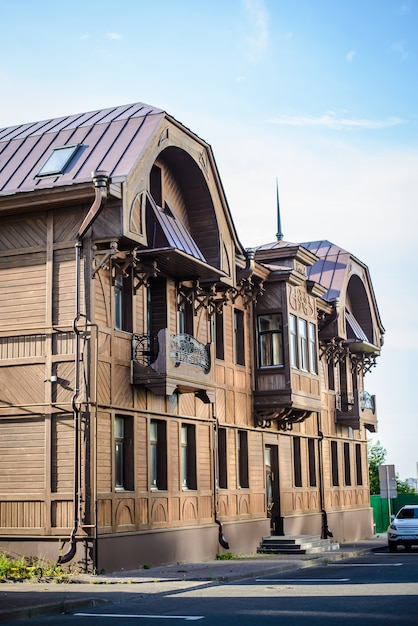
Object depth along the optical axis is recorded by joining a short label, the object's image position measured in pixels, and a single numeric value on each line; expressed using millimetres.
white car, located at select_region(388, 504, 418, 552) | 30141
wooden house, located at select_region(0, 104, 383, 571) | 20484
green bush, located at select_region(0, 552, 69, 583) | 18812
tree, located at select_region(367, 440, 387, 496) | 71562
